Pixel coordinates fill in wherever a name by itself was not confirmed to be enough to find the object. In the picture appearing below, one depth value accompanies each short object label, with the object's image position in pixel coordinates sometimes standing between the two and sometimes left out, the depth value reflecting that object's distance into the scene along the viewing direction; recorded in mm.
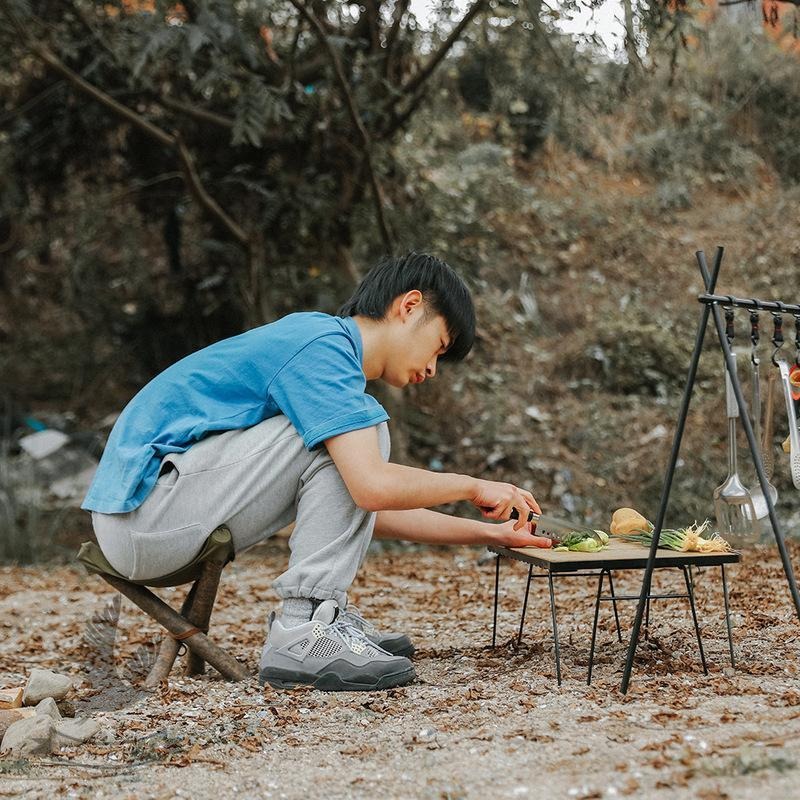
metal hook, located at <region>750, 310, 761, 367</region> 2243
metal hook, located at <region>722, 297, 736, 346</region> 2295
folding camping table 2357
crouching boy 2602
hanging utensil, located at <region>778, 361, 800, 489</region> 2336
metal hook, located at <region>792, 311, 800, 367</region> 2294
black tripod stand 2184
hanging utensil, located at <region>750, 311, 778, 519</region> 2297
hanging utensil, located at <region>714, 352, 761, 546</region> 2465
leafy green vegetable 2529
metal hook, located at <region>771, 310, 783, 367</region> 2311
